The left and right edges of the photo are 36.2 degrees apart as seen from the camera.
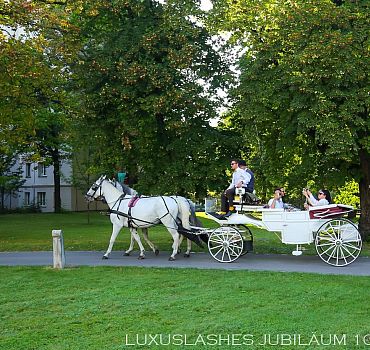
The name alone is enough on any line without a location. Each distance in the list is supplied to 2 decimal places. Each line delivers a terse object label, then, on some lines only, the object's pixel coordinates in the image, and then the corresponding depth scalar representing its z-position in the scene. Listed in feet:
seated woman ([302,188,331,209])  52.24
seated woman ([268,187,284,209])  51.62
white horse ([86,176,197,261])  53.62
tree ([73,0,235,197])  62.39
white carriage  47.34
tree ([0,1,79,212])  68.59
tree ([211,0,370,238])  56.54
